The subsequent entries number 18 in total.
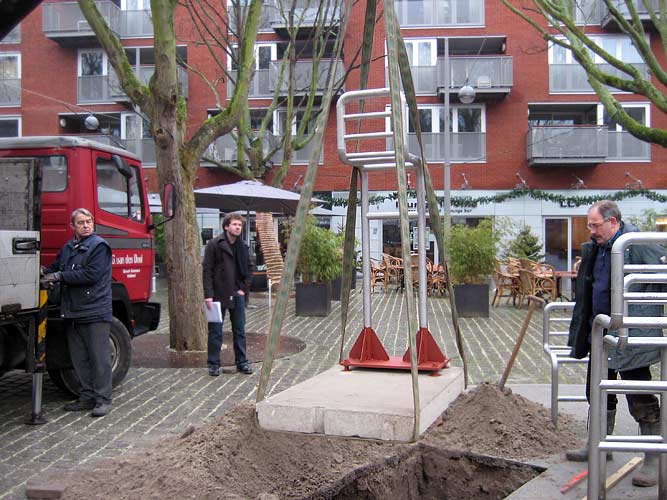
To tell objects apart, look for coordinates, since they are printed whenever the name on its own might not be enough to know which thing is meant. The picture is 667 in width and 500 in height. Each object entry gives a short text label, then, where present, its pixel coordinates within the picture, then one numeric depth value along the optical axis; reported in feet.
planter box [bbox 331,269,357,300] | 56.49
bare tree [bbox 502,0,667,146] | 43.04
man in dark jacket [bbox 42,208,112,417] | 20.98
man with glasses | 14.42
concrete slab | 11.82
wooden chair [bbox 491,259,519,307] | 52.08
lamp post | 69.56
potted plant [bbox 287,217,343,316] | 46.85
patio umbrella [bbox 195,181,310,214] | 50.29
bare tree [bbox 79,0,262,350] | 30.50
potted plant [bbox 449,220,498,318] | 45.32
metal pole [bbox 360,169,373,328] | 17.01
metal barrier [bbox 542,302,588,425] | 18.11
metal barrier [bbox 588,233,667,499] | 11.40
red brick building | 92.48
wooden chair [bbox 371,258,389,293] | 64.64
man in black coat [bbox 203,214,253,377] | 26.53
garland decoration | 91.09
